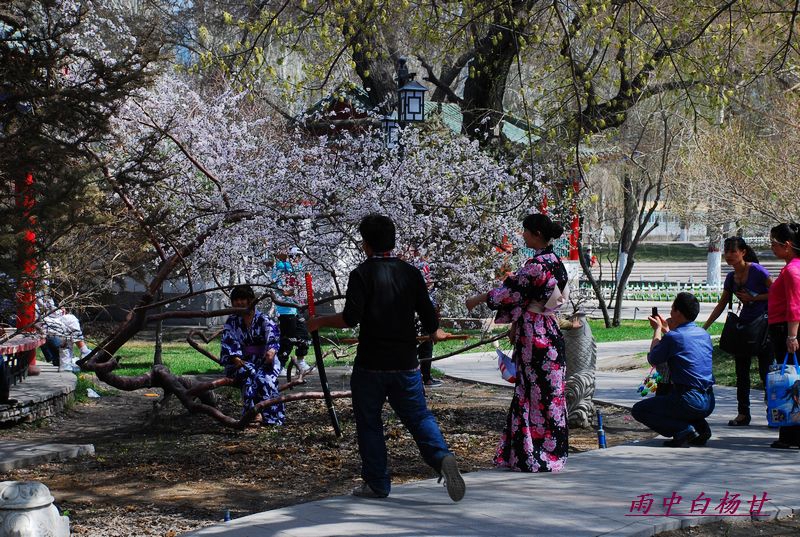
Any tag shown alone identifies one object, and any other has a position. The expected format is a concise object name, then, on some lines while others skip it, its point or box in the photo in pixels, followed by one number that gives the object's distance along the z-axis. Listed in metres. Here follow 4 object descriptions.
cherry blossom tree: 10.10
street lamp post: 13.52
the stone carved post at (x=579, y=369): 9.64
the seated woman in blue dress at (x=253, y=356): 10.01
